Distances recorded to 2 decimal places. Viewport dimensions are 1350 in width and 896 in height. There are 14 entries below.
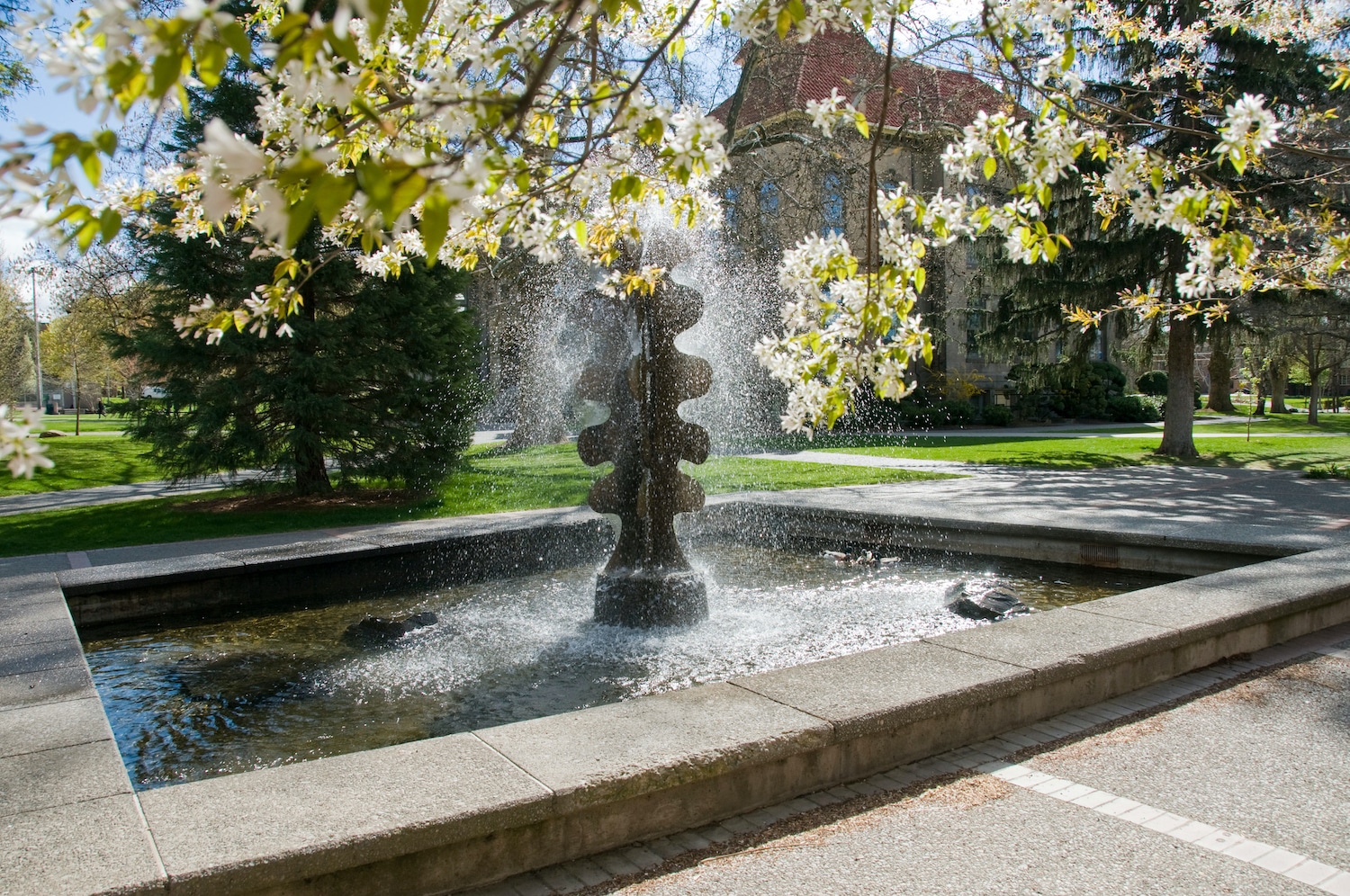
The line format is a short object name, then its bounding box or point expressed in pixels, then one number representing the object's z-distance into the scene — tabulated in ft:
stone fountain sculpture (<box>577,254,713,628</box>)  23.93
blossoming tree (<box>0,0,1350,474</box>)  5.78
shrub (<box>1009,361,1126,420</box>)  116.47
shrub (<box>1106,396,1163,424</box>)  116.88
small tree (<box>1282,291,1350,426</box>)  70.33
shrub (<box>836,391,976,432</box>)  102.17
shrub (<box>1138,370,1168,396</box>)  137.90
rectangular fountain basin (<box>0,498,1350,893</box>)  9.08
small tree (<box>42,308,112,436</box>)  107.14
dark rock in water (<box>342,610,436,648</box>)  21.63
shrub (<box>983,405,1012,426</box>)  108.06
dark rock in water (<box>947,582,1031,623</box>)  22.50
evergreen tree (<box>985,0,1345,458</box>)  57.72
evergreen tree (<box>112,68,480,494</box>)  43.98
